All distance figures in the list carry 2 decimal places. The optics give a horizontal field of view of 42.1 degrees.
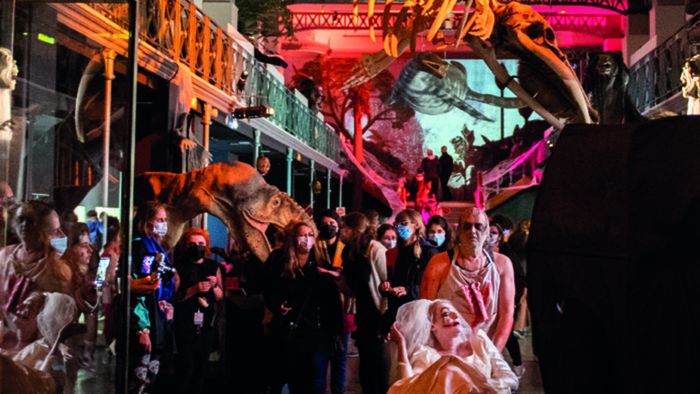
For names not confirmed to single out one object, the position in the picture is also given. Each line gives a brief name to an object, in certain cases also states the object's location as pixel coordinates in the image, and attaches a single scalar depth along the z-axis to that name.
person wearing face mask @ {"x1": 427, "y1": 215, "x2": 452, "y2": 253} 7.73
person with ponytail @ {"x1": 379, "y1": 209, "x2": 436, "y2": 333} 6.76
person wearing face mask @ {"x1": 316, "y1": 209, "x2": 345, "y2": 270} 7.75
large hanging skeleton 9.36
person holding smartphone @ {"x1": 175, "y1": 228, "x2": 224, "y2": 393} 6.18
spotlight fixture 13.99
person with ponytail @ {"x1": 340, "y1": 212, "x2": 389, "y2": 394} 6.87
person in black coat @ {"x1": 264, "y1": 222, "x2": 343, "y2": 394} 6.08
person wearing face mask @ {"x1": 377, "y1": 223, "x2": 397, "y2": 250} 7.50
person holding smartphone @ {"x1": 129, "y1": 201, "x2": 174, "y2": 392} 5.61
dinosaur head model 8.19
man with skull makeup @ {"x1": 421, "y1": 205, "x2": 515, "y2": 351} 5.08
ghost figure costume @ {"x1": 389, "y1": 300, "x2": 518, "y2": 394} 3.99
